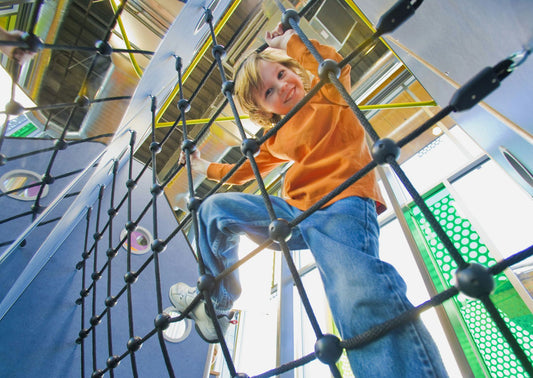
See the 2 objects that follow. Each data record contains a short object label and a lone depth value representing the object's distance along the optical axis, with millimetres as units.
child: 395
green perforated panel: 1105
